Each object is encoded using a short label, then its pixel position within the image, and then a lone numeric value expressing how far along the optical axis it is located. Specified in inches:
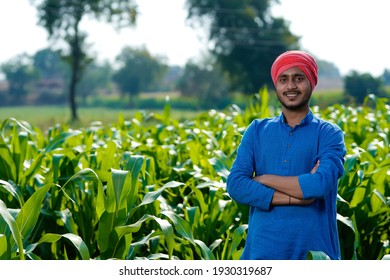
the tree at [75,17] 1294.3
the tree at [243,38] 1635.1
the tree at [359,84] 1705.2
